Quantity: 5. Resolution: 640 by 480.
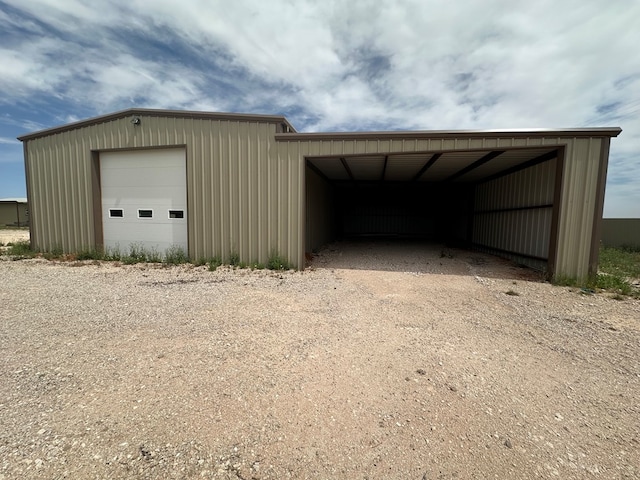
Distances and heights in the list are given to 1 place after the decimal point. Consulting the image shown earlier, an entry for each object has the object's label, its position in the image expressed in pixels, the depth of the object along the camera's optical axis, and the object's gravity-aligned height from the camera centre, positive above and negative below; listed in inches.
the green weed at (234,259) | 318.0 -47.6
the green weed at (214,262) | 310.7 -51.8
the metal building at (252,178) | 262.1 +40.5
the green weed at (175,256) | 330.4 -48.0
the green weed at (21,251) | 371.2 -52.8
